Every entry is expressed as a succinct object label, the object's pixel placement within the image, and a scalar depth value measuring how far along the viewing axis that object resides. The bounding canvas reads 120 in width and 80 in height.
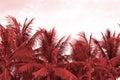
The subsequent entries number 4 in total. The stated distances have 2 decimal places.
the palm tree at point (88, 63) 36.84
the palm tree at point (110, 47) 41.19
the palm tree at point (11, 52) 32.47
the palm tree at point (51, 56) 34.19
